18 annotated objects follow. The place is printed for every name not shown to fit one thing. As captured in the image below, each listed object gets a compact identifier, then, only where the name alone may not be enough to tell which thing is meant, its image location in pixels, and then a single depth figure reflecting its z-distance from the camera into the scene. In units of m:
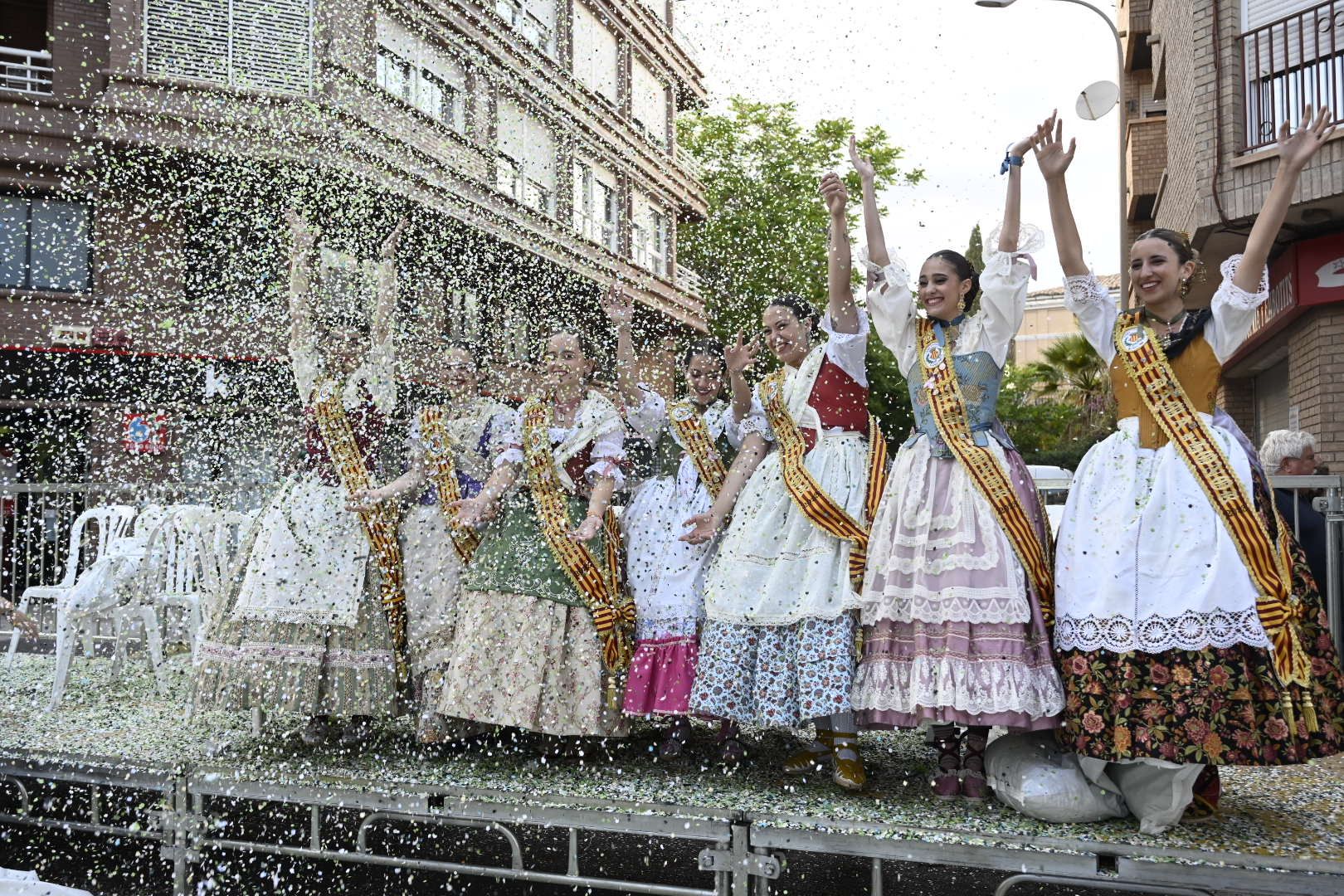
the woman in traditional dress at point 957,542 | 3.43
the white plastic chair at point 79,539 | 6.86
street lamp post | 11.26
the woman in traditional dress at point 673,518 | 4.13
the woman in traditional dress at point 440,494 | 4.50
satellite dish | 5.34
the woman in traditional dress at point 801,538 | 3.76
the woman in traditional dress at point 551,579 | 4.08
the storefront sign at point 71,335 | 14.05
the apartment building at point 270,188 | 9.73
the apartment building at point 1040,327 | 53.76
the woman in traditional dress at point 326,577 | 4.39
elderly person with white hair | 4.86
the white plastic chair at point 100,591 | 6.06
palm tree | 27.39
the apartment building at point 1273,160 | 8.70
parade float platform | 2.97
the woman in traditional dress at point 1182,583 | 3.12
